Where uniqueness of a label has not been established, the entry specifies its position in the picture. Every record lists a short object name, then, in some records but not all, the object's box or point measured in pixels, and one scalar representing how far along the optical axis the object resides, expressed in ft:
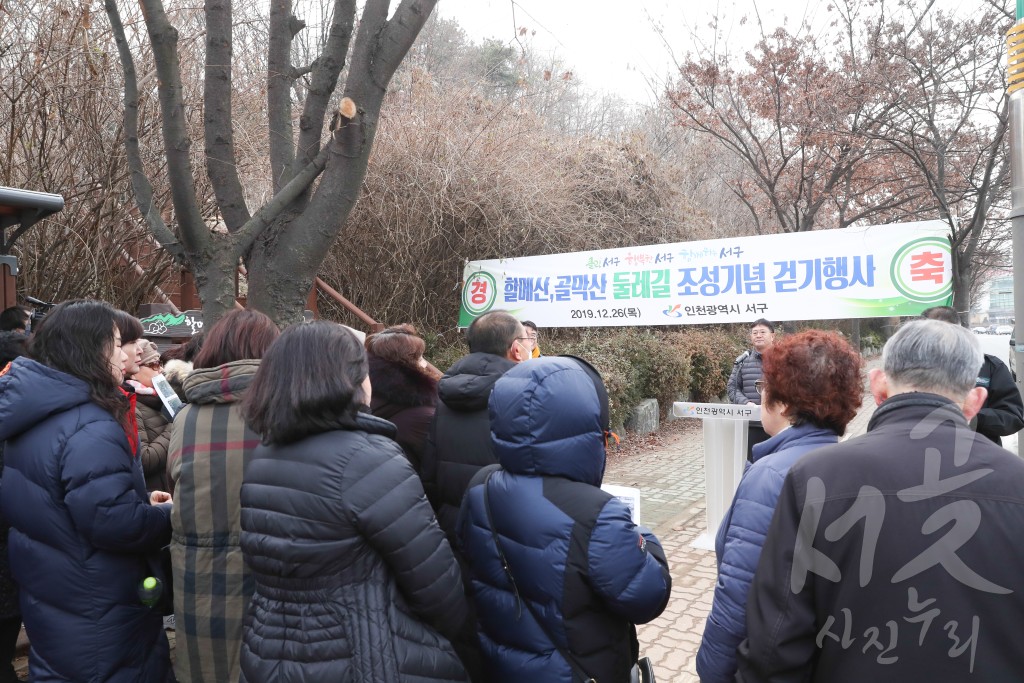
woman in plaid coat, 6.74
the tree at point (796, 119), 28.78
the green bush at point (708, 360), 38.09
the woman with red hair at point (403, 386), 9.96
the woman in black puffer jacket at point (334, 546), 5.39
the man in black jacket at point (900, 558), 4.61
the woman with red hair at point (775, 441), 5.79
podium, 16.78
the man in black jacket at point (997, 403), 12.16
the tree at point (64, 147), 17.60
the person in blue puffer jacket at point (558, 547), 5.80
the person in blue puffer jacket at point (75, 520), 7.09
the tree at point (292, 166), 12.89
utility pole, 11.59
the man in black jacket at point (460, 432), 9.03
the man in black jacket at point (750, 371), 18.84
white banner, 19.29
